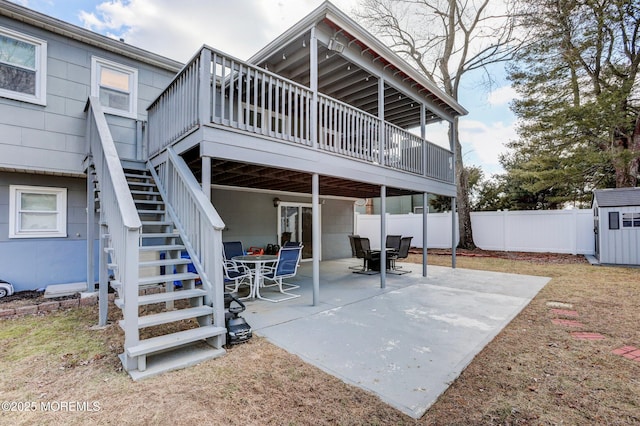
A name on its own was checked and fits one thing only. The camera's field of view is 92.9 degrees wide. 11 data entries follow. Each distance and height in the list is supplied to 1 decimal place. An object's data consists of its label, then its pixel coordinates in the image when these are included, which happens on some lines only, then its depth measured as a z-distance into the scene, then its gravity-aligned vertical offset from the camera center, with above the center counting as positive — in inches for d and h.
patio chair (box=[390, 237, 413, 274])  339.4 -34.0
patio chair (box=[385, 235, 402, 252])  377.1 -29.1
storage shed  371.9 -10.7
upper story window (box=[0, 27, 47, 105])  207.3 +107.5
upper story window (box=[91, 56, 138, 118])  242.8 +110.9
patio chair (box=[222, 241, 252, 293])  223.9 -37.4
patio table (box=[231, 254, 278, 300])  220.7 -31.5
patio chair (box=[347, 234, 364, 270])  341.0 -29.1
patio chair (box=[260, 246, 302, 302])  219.6 -33.7
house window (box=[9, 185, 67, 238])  223.3 +6.9
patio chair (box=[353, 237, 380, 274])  330.6 -37.3
